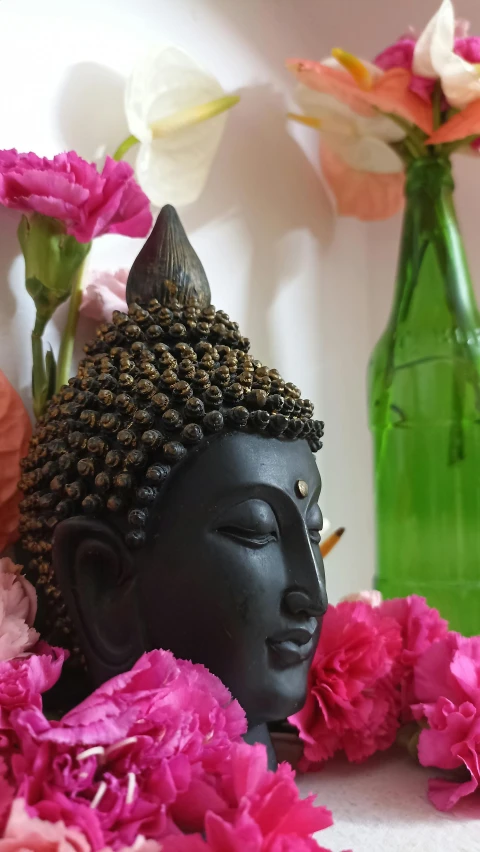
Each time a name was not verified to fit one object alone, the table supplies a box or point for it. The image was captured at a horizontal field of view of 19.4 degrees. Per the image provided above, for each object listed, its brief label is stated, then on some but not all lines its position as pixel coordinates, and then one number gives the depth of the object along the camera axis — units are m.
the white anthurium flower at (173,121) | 0.51
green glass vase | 0.55
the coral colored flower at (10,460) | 0.45
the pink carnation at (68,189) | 0.45
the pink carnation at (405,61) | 0.56
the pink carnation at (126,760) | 0.37
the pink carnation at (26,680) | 0.38
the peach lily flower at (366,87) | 0.55
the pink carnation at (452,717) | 0.43
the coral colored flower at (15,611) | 0.41
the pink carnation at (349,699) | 0.46
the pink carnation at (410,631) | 0.48
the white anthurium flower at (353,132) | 0.57
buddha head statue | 0.41
